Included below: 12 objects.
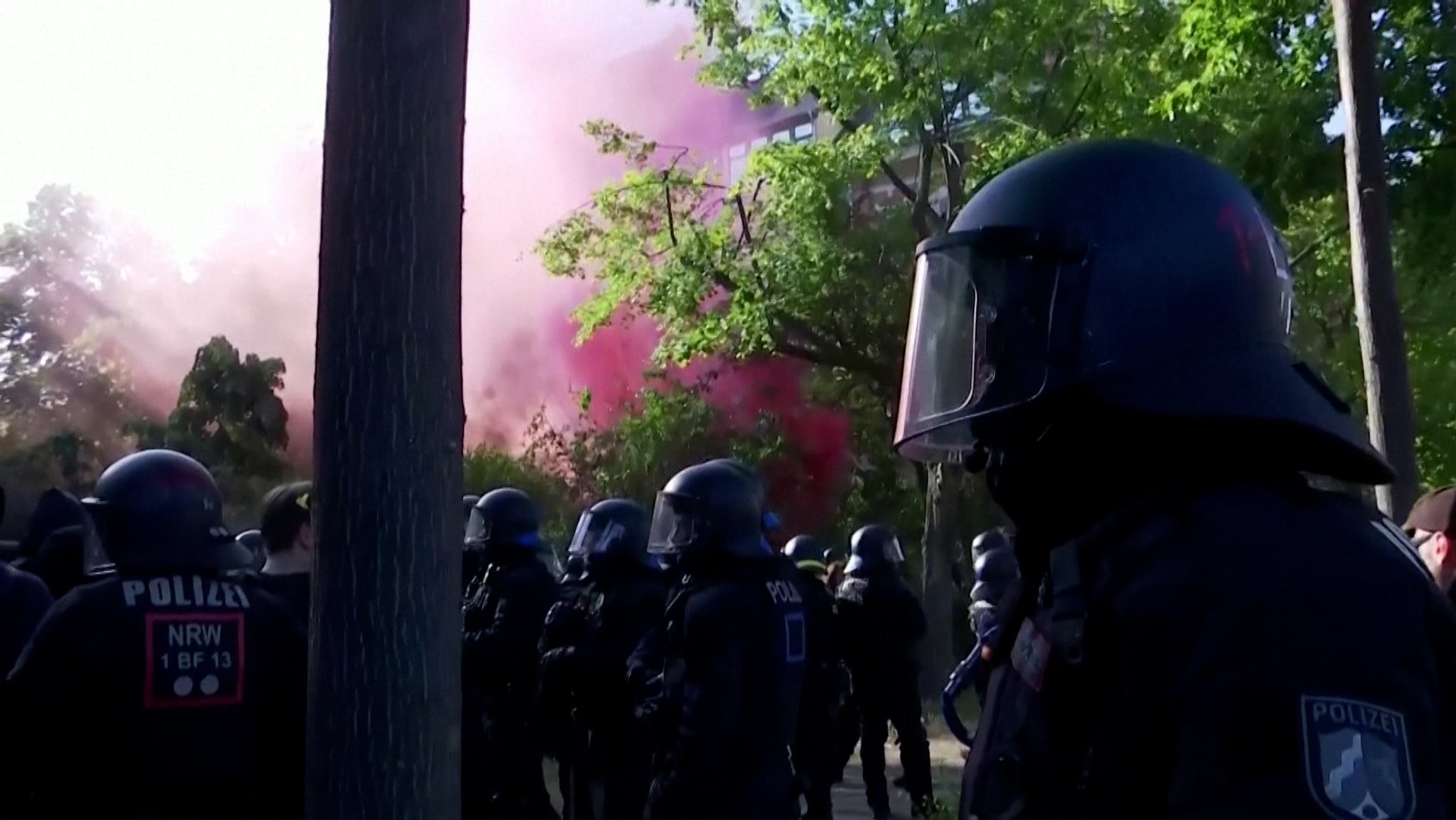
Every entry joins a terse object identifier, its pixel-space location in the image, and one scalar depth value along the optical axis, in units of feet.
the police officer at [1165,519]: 4.75
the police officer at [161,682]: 12.22
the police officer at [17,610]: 15.07
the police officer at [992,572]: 31.09
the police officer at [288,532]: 19.57
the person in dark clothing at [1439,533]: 15.48
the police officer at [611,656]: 23.53
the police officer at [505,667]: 25.95
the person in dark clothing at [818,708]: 28.99
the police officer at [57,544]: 19.75
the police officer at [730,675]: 17.38
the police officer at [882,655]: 34.91
